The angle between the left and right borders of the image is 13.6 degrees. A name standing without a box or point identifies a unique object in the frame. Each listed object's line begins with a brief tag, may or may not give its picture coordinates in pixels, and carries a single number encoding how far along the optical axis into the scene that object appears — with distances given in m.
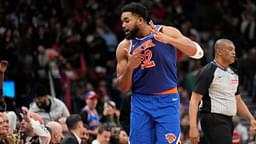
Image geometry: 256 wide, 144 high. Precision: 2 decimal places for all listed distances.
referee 11.97
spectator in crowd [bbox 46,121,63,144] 13.51
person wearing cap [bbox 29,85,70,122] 16.13
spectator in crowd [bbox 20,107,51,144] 12.69
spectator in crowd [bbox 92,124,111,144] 15.33
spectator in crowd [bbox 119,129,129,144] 15.68
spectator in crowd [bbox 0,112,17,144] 11.27
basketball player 9.98
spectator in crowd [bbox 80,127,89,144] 13.77
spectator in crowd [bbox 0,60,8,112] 14.02
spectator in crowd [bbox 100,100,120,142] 17.34
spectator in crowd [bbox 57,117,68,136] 15.19
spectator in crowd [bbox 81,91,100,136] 16.73
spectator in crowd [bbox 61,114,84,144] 13.42
